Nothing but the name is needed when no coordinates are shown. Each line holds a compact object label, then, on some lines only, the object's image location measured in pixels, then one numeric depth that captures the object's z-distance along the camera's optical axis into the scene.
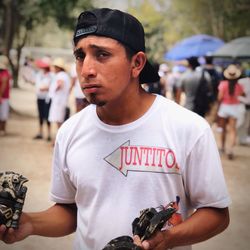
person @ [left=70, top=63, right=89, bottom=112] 10.49
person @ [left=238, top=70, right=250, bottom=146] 11.16
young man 1.84
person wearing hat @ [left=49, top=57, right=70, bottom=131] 9.38
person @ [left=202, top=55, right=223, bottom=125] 9.94
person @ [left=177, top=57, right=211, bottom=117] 9.09
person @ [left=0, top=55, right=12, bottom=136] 10.38
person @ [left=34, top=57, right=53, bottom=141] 10.02
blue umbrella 17.11
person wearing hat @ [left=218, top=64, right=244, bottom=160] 9.06
